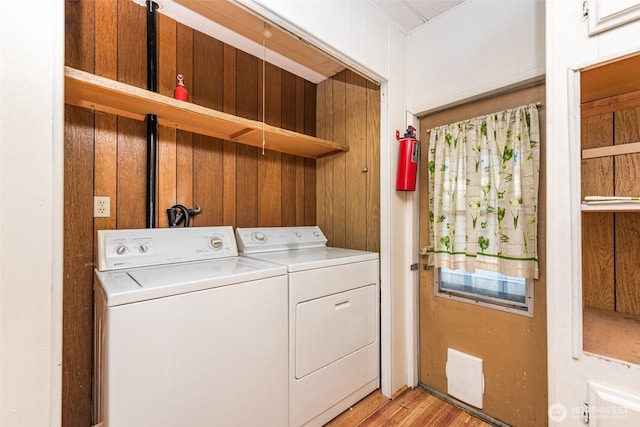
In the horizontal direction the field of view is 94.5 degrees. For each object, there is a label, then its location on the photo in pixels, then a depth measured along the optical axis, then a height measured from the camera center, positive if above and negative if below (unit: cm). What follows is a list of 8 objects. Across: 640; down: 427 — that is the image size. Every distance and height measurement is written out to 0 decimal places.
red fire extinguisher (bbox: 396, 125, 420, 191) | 193 +35
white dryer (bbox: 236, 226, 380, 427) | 156 -63
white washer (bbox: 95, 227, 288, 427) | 105 -48
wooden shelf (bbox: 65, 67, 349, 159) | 134 +57
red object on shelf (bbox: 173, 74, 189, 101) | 173 +72
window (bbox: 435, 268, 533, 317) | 164 -45
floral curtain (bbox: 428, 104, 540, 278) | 158 +13
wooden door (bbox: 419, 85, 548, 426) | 158 -74
